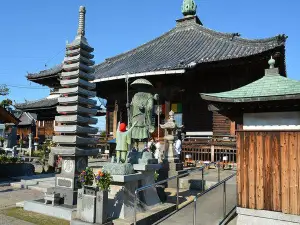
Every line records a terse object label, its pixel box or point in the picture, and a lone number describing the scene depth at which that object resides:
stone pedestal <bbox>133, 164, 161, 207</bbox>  7.52
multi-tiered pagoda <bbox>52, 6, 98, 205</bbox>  8.98
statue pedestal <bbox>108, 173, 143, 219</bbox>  6.72
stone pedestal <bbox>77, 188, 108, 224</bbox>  6.20
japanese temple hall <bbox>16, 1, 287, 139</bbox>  16.59
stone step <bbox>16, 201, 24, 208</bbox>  8.51
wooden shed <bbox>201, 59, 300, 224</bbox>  6.39
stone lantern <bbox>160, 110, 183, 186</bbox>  11.98
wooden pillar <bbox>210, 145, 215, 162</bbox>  15.99
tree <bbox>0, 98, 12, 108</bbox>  41.69
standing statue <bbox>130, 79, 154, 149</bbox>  8.88
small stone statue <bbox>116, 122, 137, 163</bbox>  7.26
